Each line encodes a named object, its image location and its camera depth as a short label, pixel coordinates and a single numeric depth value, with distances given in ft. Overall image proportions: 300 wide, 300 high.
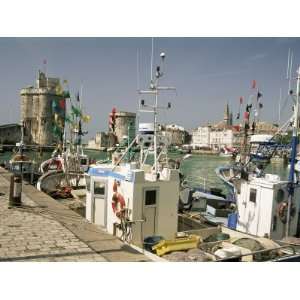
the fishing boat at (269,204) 29.58
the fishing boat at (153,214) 22.84
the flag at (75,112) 60.65
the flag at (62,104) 61.98
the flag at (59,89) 52.90
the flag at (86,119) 59.31
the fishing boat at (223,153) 278.05
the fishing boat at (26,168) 60.69
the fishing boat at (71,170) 51.68
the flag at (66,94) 58.33
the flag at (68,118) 62.26
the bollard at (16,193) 30.50
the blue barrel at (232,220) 34.32
